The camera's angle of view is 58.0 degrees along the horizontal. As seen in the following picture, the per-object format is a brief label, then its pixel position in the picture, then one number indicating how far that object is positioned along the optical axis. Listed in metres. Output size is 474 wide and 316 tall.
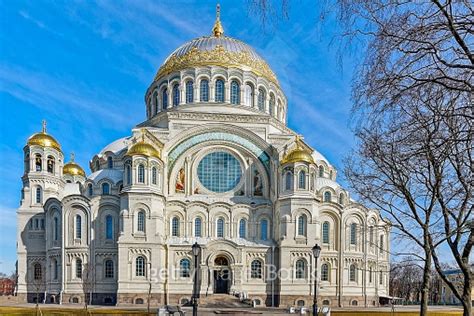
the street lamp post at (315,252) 18.36
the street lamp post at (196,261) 16.69
